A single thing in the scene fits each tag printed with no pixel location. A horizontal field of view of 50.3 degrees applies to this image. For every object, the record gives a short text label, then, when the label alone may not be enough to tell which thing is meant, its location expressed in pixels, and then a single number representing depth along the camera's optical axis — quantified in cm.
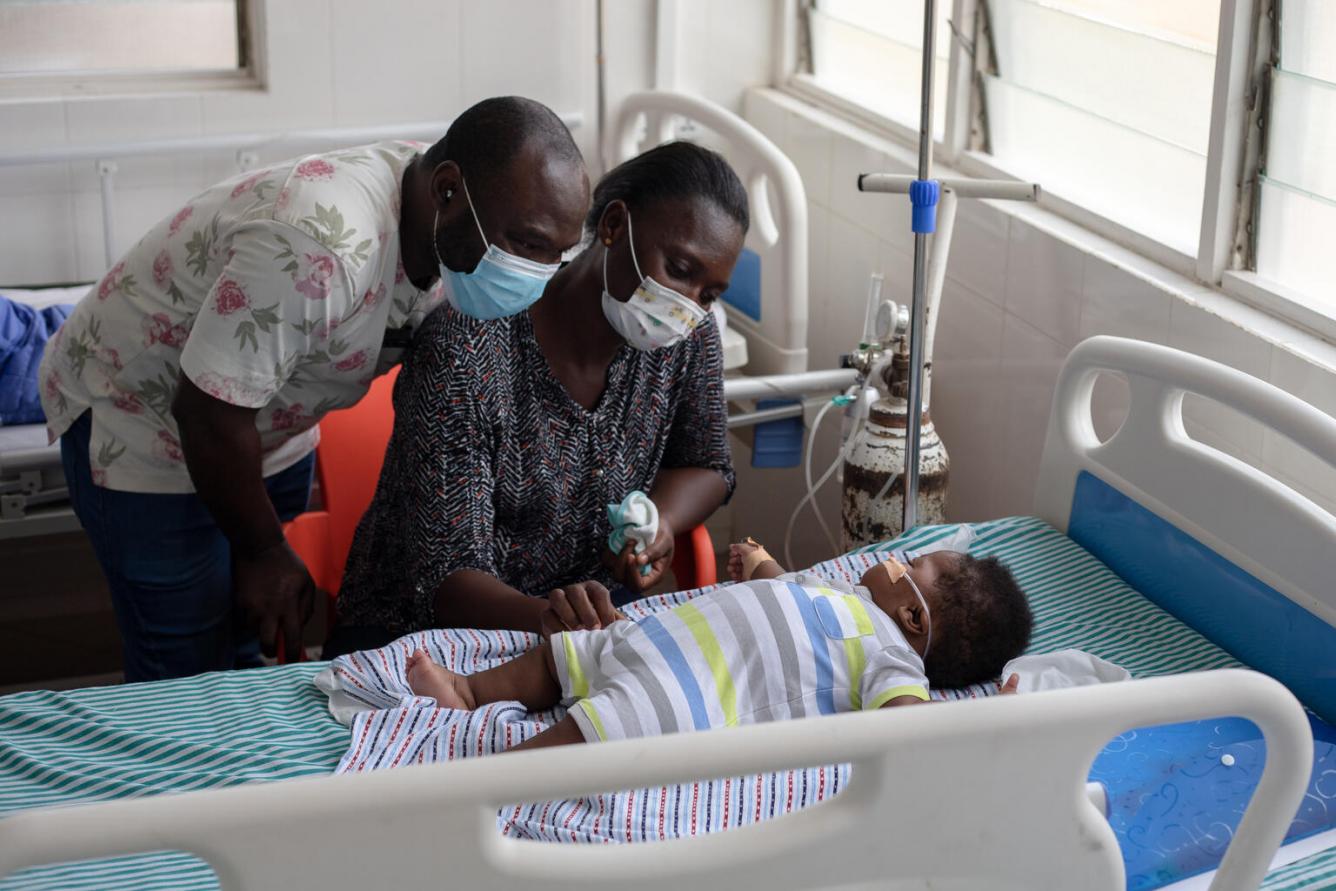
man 195
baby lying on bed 178
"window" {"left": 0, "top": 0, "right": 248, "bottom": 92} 364
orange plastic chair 253
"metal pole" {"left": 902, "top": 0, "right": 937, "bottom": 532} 225
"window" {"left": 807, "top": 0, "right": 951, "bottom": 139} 355
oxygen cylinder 267
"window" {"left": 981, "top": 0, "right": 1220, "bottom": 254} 261
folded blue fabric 297
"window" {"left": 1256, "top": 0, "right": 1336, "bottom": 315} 227
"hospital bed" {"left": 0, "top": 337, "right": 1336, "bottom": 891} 114
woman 213
